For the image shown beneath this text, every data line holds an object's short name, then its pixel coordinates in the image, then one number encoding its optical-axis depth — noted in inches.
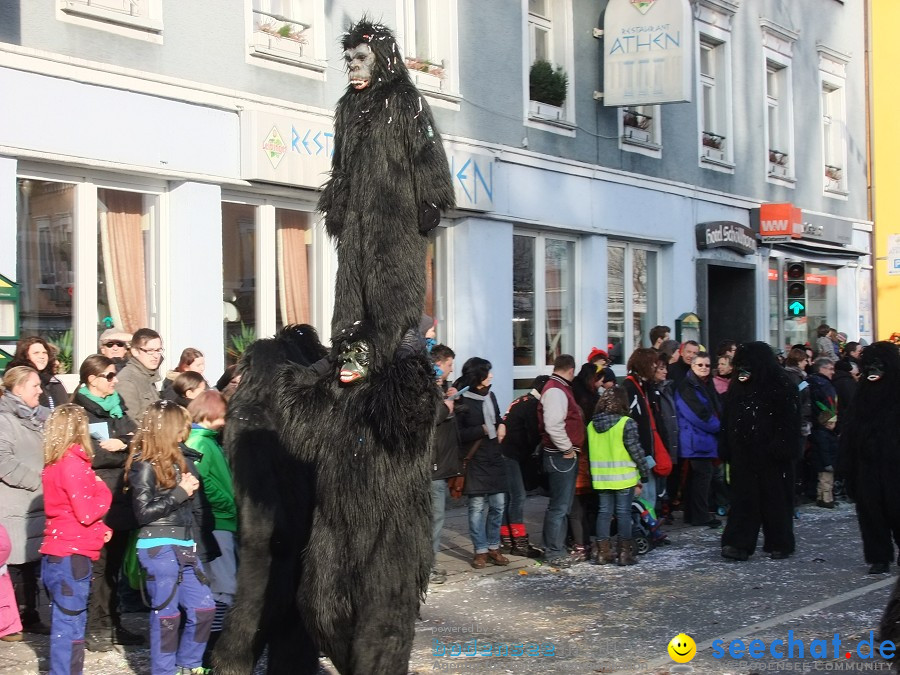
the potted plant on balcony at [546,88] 651.5
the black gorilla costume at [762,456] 423.5
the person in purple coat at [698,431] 502.3
